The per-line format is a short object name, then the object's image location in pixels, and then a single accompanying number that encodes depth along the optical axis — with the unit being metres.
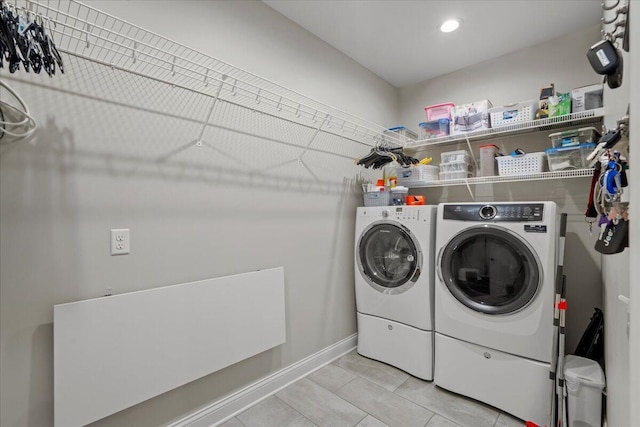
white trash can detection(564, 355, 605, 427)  1.50
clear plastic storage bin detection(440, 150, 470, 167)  2.51
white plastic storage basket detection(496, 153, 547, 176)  2.10
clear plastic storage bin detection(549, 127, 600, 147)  1.89
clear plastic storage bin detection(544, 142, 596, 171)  1.91
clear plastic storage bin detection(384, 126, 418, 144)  2.78
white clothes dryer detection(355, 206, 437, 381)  2.14
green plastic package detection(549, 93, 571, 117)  2.02
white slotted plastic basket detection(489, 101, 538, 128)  2.16
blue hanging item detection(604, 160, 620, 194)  0.87
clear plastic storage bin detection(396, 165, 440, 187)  2.62
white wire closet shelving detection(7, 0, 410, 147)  1.26
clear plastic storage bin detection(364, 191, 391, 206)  2.49
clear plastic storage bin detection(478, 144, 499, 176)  2.35
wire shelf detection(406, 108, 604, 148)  1.96
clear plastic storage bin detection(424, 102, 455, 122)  2.57
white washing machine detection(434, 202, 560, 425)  1.69
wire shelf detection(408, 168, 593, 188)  1.93
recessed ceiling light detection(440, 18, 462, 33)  2.20
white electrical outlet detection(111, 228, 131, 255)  1.38
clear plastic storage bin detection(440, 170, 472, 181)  2.49
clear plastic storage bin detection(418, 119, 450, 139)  2.56
